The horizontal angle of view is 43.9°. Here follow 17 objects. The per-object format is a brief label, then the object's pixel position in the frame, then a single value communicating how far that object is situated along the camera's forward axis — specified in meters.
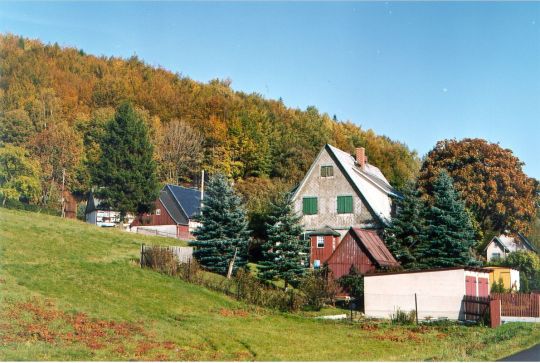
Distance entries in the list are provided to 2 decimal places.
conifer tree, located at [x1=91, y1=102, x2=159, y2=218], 71.00
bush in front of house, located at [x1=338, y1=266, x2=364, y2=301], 41.86
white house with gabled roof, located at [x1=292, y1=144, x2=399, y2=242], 53.41
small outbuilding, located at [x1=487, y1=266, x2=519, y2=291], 50.88
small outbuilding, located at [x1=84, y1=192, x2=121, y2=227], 73.25
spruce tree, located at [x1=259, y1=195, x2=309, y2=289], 42.25
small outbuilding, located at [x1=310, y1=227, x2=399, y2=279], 46.09
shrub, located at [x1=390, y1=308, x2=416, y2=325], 33.56
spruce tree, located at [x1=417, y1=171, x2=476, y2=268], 47.16
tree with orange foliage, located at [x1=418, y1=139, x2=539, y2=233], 55.84
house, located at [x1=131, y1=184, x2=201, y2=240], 71.56
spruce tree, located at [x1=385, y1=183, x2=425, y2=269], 48.94
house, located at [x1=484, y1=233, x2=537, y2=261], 67.81
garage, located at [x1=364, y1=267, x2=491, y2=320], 36.23
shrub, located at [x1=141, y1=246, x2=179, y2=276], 37.25
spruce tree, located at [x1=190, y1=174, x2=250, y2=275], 44.16
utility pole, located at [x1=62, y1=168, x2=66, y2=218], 79.78
